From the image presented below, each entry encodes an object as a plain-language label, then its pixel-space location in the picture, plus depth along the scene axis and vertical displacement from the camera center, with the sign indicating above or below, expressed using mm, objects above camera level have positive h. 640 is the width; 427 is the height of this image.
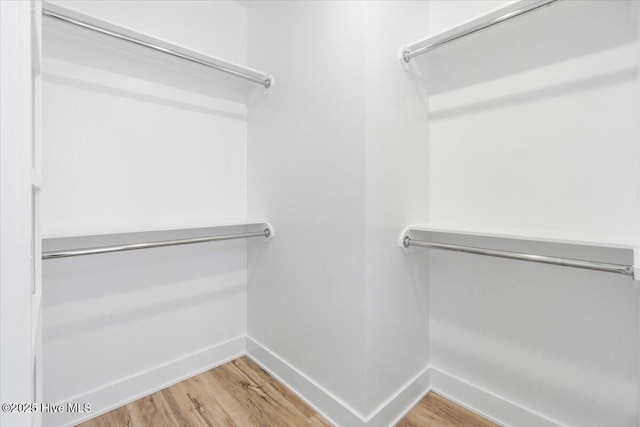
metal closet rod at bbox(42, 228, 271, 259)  1042 -146
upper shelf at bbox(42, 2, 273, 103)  1076 +748
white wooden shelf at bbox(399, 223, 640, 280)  885 -134
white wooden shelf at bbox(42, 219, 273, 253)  1205 -119
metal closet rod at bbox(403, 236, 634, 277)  849 -160
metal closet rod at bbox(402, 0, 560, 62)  960 +705
